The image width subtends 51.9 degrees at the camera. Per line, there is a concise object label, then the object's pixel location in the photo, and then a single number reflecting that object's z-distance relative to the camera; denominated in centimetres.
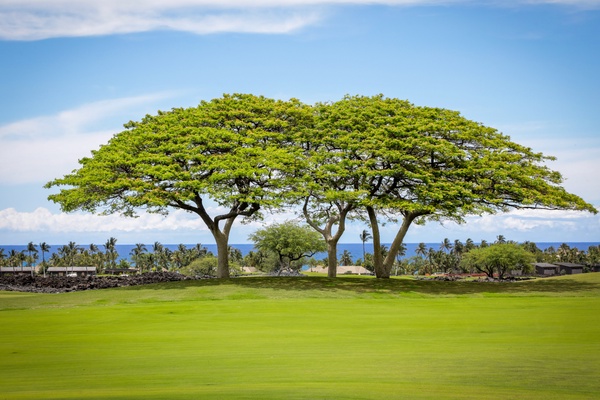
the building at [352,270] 15725
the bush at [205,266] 14462
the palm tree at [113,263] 19262
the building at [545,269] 13300
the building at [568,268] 13142
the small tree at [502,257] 9969
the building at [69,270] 16646
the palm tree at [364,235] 18018
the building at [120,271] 15221
